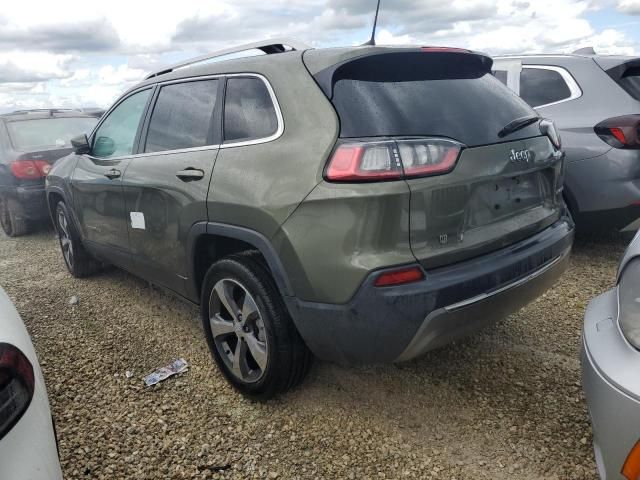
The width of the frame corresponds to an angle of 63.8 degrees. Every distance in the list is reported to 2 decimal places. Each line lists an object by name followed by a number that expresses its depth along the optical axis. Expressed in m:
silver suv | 3.99
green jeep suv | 2.01
